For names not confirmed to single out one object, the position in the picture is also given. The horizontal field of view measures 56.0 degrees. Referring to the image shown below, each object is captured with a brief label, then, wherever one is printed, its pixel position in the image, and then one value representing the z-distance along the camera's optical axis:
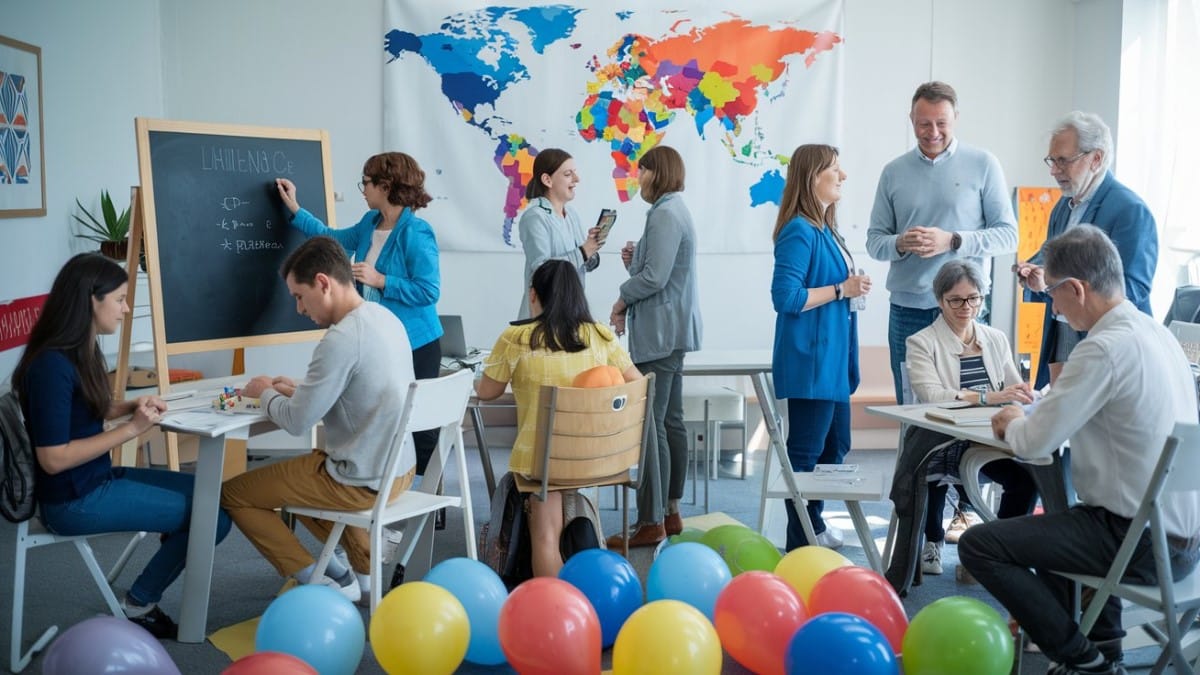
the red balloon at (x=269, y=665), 2.26
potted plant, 5.25
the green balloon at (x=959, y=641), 2.51
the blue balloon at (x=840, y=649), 2.40
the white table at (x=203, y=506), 3.12
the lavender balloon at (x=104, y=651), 2.27
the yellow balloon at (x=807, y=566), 3.09
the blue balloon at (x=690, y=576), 3.04
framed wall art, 4.71
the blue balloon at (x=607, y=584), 3.00
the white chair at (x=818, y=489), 3.54
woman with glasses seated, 3.52
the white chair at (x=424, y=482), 3.09
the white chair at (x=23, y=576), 2.99
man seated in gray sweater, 3.12
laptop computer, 5.02
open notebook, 3.15
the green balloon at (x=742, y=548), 3.32
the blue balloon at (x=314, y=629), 2.67
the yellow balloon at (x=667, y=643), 2.48
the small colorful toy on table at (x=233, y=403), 3.30
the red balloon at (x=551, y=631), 2.63
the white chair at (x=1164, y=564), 2.39
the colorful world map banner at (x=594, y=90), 6.09
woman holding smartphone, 4.38
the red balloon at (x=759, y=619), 2.75
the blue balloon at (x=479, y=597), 2.92
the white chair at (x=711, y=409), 5.24
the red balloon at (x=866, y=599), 2.77
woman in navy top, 2.91
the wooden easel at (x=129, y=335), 3.86
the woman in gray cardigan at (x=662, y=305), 4.14
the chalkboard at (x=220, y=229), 3.96
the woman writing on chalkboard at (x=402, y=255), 4.07
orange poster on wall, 6.04
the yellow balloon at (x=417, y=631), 2.68
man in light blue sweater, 4.04
